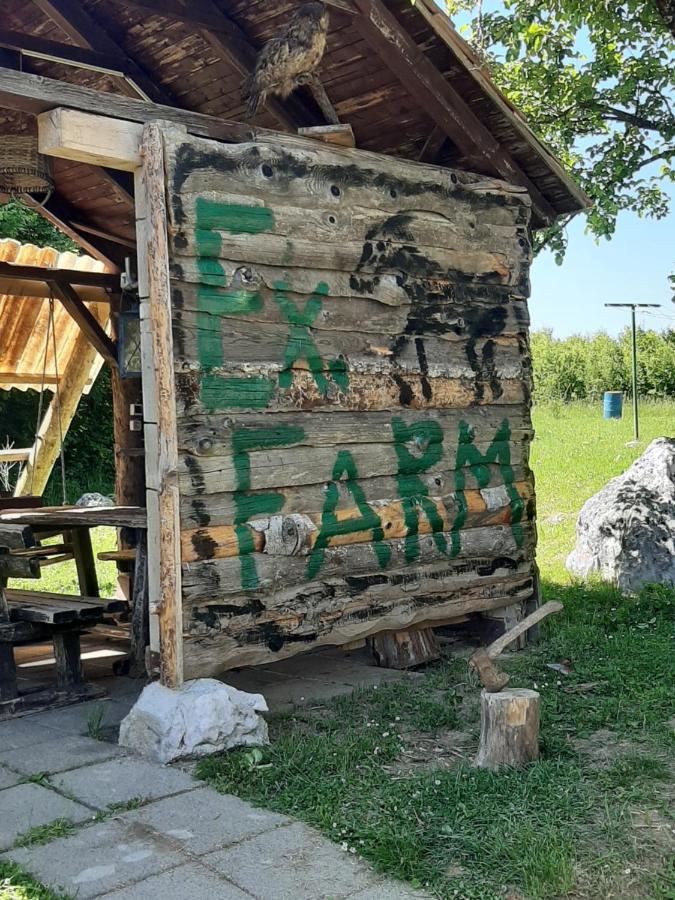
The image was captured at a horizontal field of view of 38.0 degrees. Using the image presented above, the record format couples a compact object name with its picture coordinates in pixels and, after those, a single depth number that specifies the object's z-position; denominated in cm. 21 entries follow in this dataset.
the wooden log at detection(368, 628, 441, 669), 651
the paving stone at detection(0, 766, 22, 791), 442
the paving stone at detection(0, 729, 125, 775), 466
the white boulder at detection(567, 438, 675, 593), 895
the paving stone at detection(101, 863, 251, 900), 334
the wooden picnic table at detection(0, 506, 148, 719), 555
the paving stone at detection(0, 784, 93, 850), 392
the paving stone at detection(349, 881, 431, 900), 333
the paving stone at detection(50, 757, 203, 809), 427
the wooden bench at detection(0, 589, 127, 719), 556
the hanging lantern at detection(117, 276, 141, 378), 725
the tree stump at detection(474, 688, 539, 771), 444
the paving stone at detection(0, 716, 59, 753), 502
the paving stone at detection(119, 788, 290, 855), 382
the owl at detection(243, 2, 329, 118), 543
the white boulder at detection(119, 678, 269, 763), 472
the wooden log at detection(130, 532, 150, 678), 638
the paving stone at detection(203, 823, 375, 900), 338
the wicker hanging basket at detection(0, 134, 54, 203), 607
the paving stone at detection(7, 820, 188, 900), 345
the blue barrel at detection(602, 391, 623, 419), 2441
